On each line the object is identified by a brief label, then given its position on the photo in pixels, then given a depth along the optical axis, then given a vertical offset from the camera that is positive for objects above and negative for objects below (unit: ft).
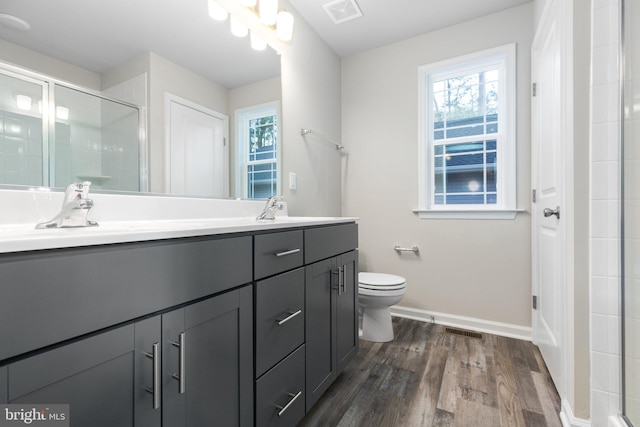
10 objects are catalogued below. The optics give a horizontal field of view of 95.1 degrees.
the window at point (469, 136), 7.16 +1.96
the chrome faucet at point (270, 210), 5.01 +0.03
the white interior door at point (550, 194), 4.46 +0.30
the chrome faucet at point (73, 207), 2.80 +0.04
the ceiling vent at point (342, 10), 6.76 +4.81
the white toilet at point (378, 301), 6.44 -2.01
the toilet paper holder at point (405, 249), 8.10 -1.06
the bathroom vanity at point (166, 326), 1.65 -0.87
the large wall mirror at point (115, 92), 2.98 +1.53
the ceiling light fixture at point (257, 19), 5.21 +3.82
